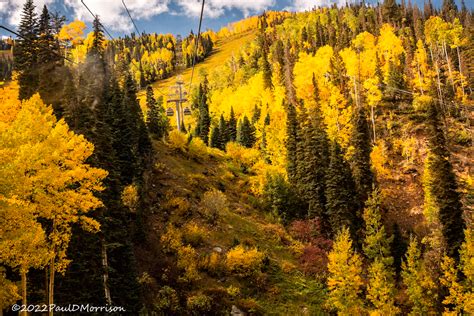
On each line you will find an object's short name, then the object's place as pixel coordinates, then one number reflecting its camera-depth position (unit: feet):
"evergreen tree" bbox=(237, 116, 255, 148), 277.64
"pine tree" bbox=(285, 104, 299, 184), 201.29
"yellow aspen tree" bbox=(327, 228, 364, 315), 112.68
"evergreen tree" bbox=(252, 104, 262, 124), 293.23
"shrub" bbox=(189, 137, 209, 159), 224.12
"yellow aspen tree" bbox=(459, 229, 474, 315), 107.65
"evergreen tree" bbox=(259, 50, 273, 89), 314.14
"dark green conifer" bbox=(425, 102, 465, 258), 121.80
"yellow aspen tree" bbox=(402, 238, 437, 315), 114.81
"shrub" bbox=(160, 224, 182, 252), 122.93
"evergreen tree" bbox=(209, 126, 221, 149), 290.56
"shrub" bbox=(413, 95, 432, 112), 226.58
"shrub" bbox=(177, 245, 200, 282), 111.65
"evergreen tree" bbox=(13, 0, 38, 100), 120.98
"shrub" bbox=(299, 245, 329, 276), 135.85
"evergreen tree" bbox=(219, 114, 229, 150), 290.97
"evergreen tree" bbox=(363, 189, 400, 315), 112.25
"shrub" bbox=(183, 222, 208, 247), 131.95
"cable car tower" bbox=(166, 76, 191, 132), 207.23
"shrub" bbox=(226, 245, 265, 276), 122.69
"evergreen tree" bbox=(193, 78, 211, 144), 313.53
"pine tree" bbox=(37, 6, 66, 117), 98.93
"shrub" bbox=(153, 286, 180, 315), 95.25
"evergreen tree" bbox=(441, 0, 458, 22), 415.27
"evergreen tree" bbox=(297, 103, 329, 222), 173.78
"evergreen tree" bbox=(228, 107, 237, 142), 296.44
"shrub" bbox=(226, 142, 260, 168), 250.78
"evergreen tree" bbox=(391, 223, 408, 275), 146.41
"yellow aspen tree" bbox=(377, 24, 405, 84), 273.95
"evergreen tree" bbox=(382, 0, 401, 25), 394.66
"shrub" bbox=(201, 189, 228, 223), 151.96
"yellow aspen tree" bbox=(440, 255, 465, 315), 110.11
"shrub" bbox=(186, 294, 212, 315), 99.91
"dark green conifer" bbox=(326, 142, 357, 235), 159.63
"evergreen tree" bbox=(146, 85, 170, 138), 221.05
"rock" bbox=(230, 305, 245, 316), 102.84
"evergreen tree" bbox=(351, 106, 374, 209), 171.53
